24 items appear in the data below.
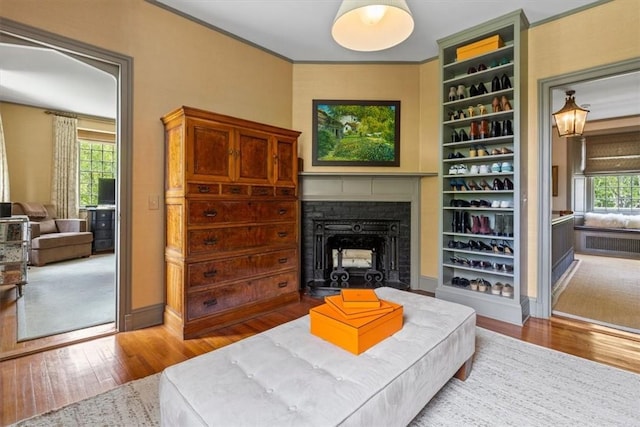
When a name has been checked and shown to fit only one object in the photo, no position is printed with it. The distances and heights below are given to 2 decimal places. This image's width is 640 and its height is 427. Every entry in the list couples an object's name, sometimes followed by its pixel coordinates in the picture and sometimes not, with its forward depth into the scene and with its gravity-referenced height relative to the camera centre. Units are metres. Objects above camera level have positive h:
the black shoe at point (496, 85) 3.18 +1.36
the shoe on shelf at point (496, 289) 3.16 -0.81
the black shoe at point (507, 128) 3.13 +0.89
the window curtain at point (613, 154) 6.36 +1.30
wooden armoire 2.61 -0.06
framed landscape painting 3.95 +1.07
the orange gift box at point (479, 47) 3.10 +1.77
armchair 5.14 -0.43
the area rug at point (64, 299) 2.79 -1.01
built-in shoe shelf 2.99 +0.42
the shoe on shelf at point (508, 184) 3.15 +0.30
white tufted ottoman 1.03 -0.67
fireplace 3.96 -0.32
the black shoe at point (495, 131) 3.19 +0.88
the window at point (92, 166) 7.00 +1.11
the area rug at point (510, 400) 1.59 -1.10
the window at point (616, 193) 6.62 +0.45
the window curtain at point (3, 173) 5.44 +0.71
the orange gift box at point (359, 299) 1.64 -0.49
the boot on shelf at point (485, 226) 3.31 -0.15
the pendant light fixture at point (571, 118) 4.09 +1.30
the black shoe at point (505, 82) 3.12 +1.36
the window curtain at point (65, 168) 6.24 +0.95
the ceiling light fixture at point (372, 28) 1.83 +1.17
